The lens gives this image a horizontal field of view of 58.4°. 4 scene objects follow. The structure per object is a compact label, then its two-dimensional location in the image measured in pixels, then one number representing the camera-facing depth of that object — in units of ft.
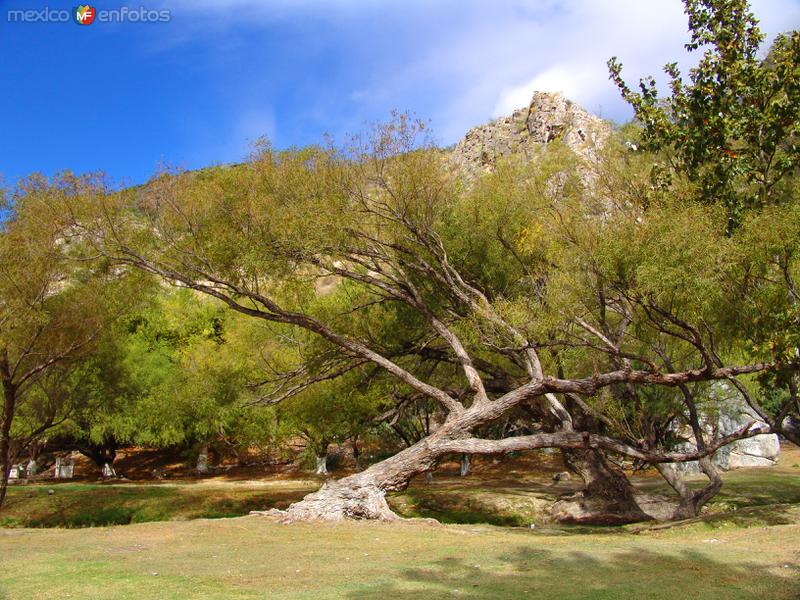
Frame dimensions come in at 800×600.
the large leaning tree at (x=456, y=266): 50.78
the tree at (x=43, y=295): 61.16
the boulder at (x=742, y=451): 109.70
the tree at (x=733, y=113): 54.49
